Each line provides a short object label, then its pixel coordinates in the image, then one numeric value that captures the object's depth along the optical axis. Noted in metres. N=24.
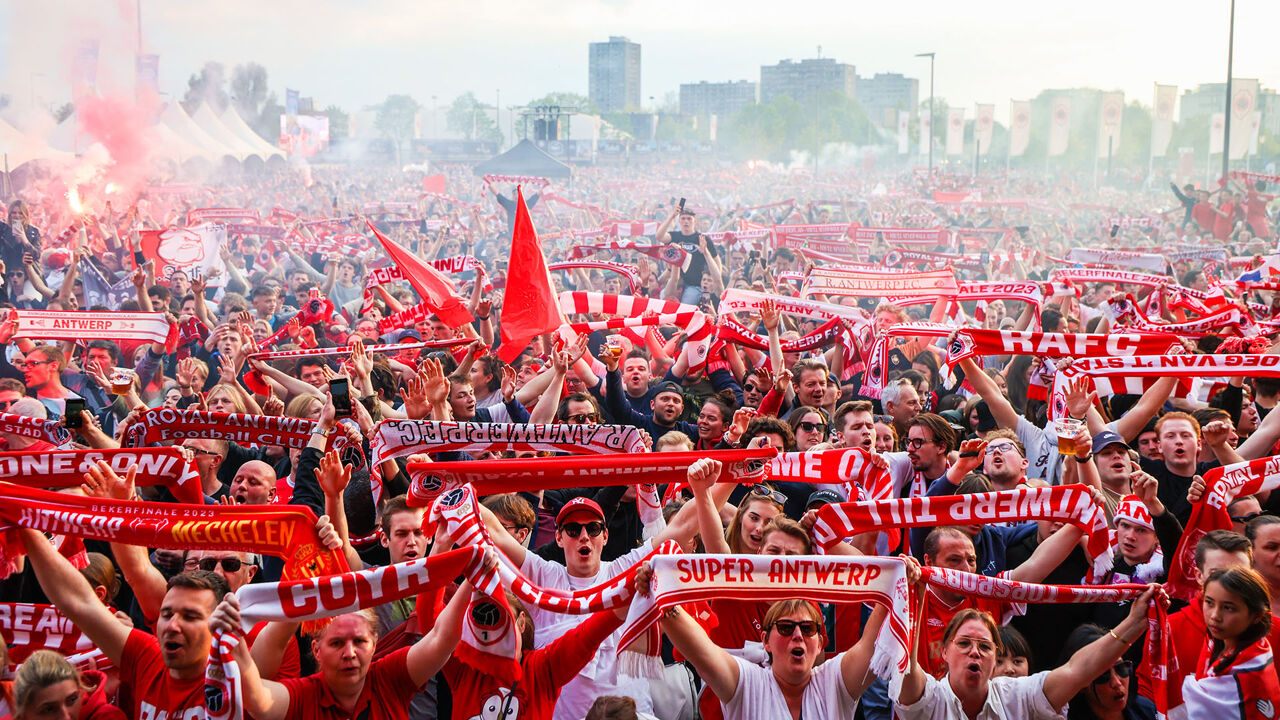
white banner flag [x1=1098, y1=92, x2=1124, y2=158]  58.91
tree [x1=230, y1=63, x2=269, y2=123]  42.56
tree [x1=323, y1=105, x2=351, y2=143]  72.00
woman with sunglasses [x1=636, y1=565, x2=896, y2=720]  3.99
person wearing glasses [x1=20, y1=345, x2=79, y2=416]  8.66
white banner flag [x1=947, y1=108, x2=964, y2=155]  62.91
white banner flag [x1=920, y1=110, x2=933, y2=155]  54.31
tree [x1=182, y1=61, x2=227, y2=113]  37.81
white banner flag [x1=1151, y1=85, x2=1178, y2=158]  49.50
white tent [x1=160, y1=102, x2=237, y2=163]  33.64
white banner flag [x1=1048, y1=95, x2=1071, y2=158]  57.31
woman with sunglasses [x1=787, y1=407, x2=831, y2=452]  6.55
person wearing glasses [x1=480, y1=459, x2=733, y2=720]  4.34
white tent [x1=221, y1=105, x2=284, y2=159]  40.28
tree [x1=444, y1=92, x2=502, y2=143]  88.44
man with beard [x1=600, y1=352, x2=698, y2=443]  7.49
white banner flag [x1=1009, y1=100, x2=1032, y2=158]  55.38
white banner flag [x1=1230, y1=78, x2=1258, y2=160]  43.00
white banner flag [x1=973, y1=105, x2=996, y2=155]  56.66
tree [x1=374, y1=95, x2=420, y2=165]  72.31
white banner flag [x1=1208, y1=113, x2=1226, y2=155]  51.84
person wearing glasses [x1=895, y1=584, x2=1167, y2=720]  3.95
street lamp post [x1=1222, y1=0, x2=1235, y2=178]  26.41
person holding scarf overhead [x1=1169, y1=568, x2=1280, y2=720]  4.02
